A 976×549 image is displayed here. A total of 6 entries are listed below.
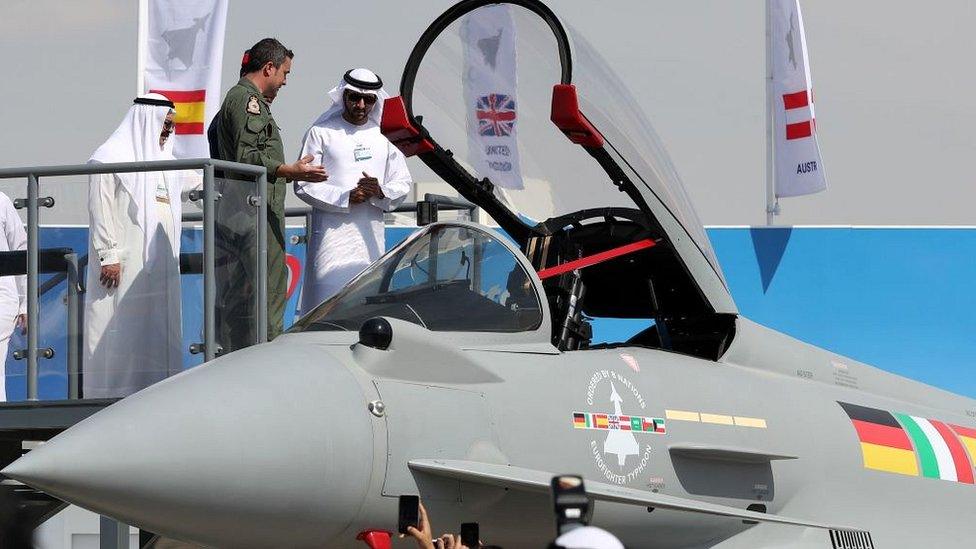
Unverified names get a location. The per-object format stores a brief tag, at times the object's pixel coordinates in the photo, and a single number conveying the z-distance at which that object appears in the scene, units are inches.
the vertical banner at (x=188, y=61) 1131.9
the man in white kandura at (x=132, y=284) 684.7
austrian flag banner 1465.3
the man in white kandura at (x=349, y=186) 773.9
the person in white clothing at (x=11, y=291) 709.3
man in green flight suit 690.8
